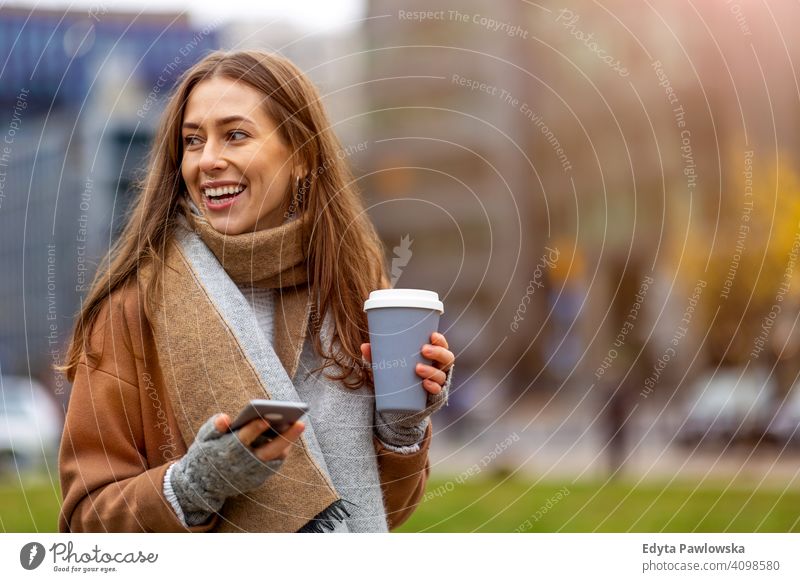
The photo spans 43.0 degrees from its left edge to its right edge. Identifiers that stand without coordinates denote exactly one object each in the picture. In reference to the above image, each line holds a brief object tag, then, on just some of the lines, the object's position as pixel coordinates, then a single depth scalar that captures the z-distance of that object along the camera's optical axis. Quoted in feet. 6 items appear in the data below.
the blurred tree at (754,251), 45.32
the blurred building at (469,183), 64.54
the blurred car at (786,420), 38.93
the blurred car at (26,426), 43.19
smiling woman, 8.39
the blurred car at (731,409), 44.55
